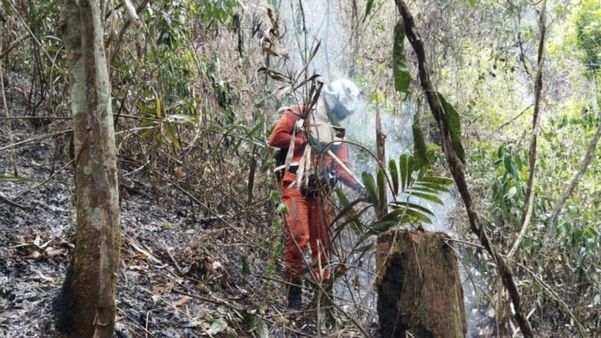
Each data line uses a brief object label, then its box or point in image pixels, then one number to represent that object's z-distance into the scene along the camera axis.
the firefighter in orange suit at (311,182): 4.14
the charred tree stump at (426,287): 2.90
